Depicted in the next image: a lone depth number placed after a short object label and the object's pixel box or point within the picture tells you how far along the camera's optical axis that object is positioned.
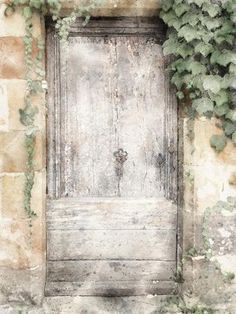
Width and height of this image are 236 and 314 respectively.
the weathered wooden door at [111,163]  3.72
